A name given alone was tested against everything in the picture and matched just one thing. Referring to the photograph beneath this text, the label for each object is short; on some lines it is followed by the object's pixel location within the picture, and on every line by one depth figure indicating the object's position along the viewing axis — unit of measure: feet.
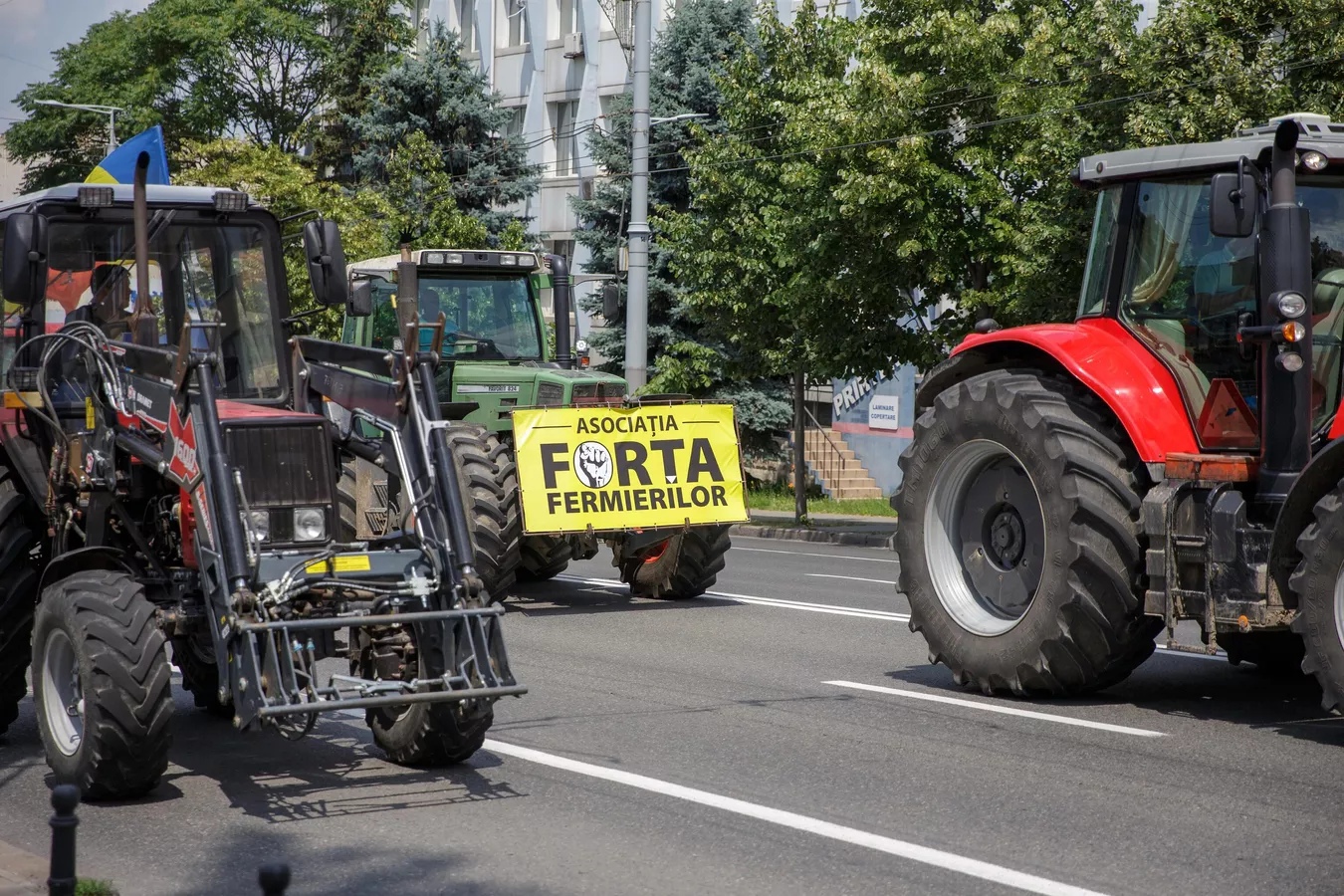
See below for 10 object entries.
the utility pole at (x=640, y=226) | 89.04
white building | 148.46
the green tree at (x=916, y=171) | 70.49
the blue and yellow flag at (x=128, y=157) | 40.11
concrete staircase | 124.47
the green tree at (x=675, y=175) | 118.32
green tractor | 45.21
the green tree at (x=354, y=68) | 159.21
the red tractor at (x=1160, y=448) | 26.43
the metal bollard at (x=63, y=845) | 15.16
